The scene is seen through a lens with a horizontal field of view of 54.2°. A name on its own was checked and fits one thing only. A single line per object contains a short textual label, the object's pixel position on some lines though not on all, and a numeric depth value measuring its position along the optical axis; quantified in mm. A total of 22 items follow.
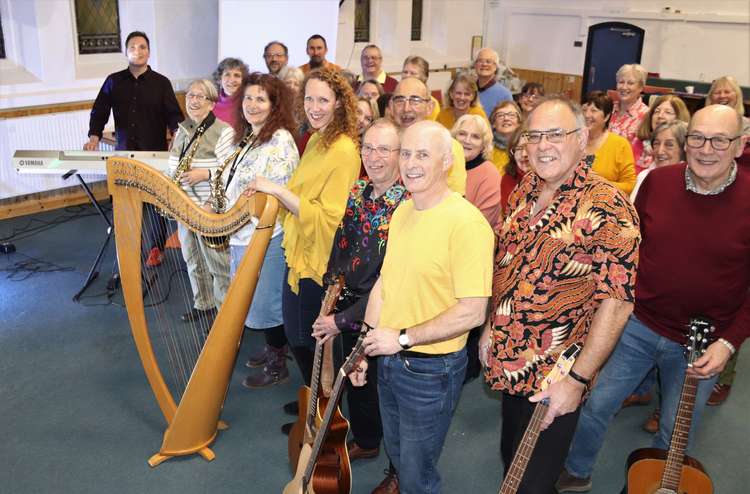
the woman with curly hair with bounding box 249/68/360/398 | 2977
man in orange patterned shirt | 1989
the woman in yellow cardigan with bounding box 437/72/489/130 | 4762
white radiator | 6316
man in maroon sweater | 2426
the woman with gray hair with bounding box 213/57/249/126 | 4723
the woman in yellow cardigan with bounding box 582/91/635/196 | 4113
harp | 2734
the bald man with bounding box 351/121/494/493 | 2146
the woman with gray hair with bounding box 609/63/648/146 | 5188
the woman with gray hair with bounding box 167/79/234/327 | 3875
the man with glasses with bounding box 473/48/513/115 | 5941
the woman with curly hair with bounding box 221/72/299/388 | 3320
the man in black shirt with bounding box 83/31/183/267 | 5434
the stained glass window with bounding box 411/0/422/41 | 10375
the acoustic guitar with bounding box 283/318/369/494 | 2515
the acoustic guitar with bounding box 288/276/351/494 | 2697
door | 9656
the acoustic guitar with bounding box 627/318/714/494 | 2477
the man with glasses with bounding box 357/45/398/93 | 6270
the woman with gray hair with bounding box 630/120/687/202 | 3645
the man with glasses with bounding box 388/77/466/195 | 4000
